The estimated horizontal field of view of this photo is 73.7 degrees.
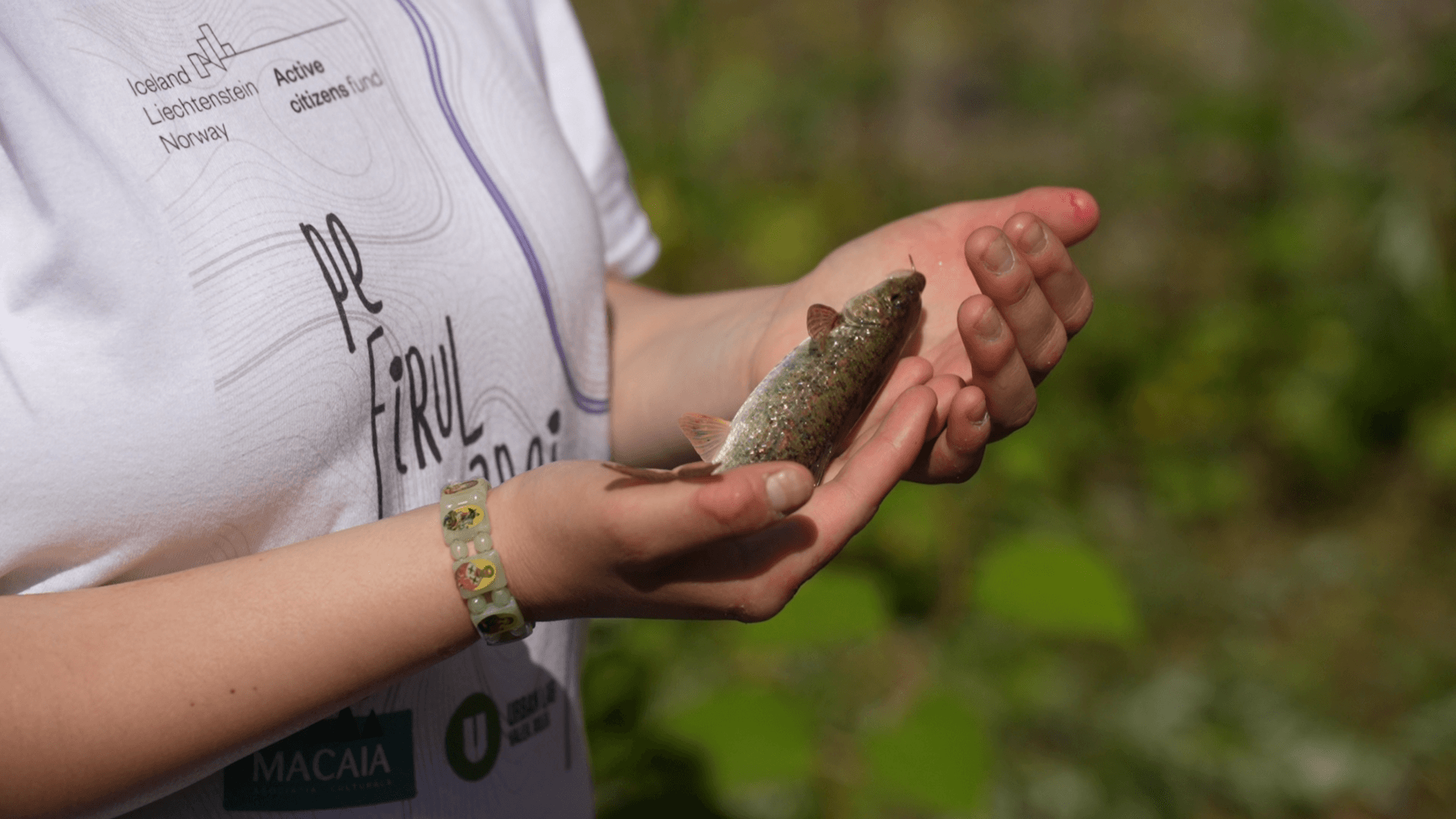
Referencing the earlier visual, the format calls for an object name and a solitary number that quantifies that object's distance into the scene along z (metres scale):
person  1.08
